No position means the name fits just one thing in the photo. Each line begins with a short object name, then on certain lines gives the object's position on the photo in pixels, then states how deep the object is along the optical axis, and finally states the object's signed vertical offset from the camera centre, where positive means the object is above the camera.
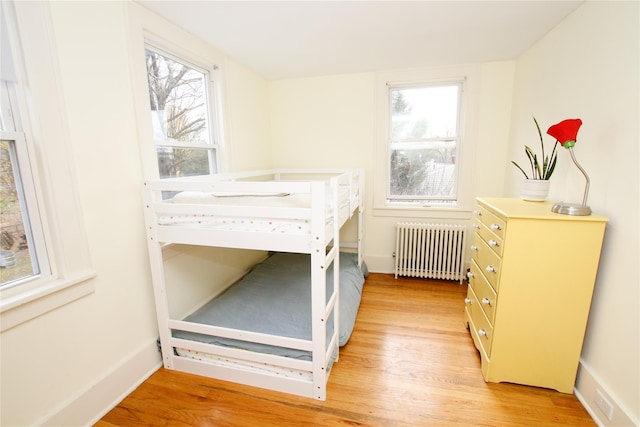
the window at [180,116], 1.84 +0.34
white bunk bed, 1.36 -0.41
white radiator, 2.88 -0.91
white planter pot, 1.75 -0.18
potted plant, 1.75 -0.16
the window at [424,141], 2.83 +0.21
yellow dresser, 1.39 -0.67
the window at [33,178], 1.11 -0.06
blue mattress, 1.73 -1.06
